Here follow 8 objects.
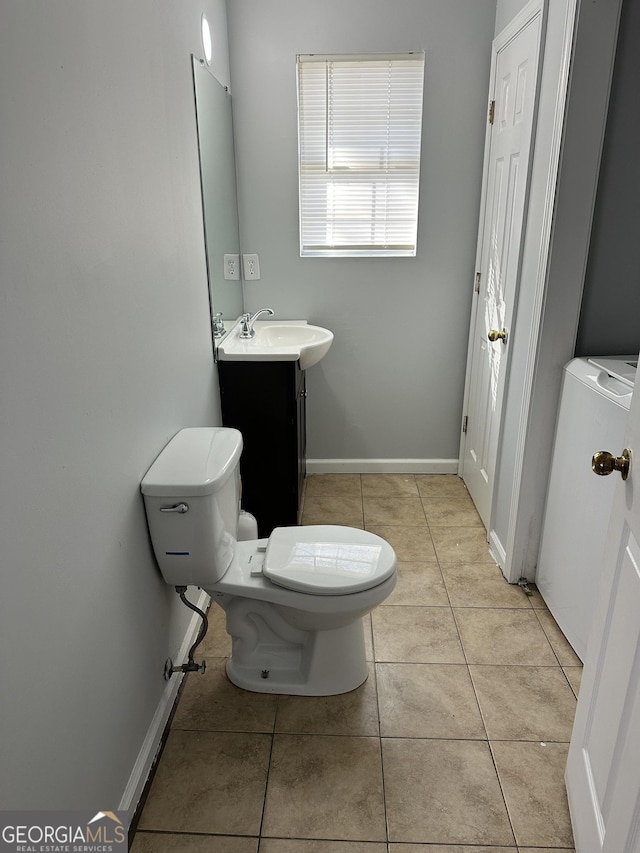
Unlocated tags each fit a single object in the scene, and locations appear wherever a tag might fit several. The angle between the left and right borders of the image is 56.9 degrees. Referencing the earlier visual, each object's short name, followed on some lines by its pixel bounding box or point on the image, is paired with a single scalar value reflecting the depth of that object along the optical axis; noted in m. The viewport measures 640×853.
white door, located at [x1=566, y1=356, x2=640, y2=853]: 1.07
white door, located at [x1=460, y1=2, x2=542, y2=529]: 2.20
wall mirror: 2.20
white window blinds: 2.78
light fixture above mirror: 2.22
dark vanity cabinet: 2.49
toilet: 1.61
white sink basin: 2.43
